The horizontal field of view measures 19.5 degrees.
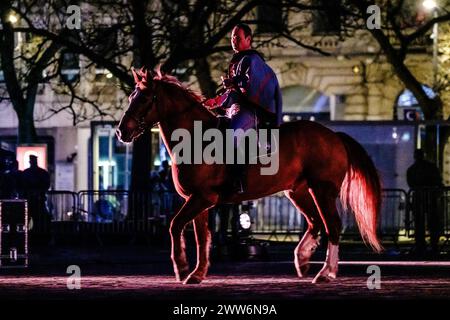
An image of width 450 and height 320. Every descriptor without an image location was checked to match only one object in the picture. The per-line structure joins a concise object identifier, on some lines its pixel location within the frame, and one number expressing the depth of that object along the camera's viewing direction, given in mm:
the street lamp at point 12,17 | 36262
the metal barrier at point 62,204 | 29344
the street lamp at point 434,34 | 38188
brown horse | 15492
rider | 15719
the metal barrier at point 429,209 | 26203
